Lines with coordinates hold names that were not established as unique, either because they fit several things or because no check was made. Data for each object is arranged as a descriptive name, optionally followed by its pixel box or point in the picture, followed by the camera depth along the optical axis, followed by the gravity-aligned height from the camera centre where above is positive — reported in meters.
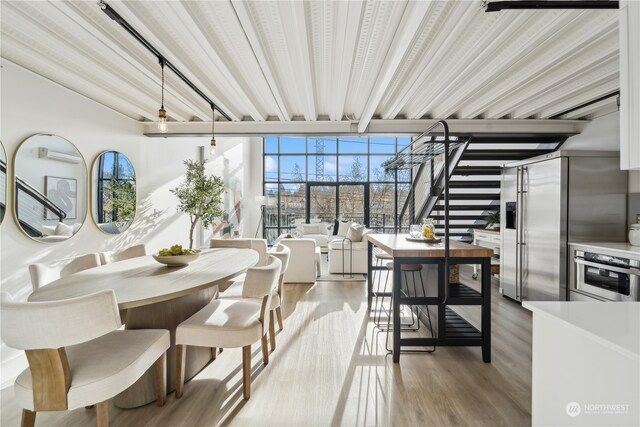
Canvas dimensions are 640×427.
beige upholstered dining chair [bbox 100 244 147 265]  2.72 -0.41
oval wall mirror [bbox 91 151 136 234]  3.49 +0.27
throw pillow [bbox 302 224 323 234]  8.77 -0.38
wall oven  2.62 -0.55
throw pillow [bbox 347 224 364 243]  5.75 -0.34
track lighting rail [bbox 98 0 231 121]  1.88 +1.30
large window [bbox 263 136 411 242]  9.38 +1.18
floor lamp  8.48 +0.44
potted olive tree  4.82 +0.33
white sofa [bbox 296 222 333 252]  8.62 -0.42
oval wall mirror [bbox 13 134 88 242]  2.60 +0.24
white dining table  1.65 -0.44
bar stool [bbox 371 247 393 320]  3.35 -1.14
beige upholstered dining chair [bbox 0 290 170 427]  1.22 -0.70
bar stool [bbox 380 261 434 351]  2.79 -0.75
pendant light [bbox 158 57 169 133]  2.49 +0.83
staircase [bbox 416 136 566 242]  4.53 +0.70
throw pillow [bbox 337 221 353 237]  8.60 -0.34
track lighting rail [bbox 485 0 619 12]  1.78 +1.29
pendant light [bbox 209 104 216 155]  3.51 +0.83
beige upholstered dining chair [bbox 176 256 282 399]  1.93 -0.74
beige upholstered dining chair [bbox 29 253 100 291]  2.00 -0.44
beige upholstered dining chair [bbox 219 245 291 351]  2.56 -0.72
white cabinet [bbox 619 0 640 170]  1.11 +0.53
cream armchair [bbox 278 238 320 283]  4.94 -0.77
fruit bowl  2.28 -0.36
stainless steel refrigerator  3.27 +0.13
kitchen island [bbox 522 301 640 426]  0.90 -0.49
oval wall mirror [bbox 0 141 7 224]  2.43 +0.25
